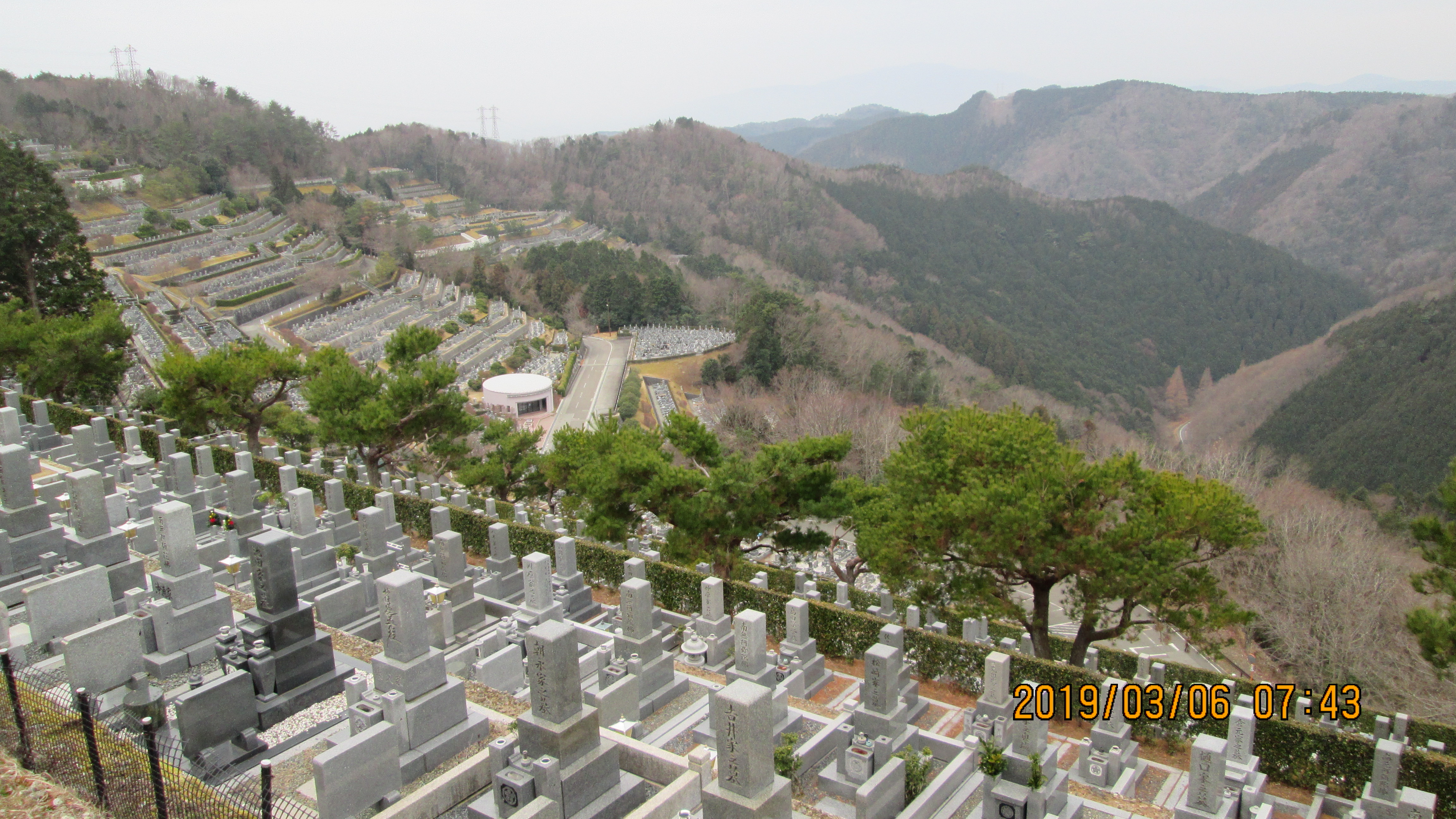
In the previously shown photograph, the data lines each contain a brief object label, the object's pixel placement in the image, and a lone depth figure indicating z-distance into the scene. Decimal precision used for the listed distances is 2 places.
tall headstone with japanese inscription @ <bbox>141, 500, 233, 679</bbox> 9.86
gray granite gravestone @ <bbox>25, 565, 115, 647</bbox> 9.66
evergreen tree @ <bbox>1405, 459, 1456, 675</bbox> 12.30
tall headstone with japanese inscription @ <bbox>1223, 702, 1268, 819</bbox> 9.64
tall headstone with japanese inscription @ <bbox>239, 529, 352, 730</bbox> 9.45
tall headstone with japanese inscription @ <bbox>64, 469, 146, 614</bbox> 11.08
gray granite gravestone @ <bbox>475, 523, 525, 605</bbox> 13.96
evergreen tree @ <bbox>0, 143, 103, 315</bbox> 28.17
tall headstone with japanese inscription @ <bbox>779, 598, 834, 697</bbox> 12.34
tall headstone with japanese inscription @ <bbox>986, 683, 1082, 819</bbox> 8.87
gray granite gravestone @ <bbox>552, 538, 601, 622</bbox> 13.71
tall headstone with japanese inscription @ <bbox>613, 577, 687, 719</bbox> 11.03
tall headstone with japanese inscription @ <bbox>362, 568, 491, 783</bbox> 8.62
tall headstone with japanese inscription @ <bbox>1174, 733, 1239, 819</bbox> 9.02
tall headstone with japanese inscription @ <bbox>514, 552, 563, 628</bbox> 12.22
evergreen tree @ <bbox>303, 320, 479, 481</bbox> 19.28
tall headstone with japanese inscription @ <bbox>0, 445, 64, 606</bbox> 11.24
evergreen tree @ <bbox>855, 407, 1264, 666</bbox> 12.19
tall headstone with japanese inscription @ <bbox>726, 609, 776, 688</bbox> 10.86
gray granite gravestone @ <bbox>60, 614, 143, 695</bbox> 8.85
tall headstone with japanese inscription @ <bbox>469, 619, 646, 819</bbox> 7.47
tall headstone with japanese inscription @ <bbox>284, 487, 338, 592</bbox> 13.75
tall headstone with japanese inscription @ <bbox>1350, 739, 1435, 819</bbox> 9.43
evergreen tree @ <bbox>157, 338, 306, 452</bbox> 20.27
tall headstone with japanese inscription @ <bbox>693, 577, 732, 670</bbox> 12.38
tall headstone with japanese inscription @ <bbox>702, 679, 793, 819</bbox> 6.91
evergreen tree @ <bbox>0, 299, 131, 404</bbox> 22.81
